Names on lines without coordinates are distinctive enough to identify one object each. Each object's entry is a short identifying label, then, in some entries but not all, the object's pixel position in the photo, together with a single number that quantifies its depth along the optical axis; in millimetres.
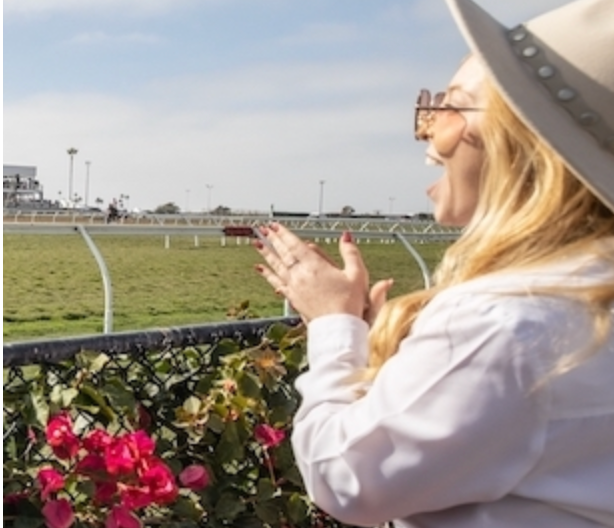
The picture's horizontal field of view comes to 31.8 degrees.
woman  1100
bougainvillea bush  1857
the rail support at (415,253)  4594
